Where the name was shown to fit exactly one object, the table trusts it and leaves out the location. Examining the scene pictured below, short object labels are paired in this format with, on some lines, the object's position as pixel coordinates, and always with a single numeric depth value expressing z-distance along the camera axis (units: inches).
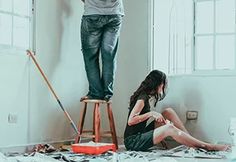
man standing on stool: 217.9
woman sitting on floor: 201.3
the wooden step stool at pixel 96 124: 216.8
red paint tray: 188.5
